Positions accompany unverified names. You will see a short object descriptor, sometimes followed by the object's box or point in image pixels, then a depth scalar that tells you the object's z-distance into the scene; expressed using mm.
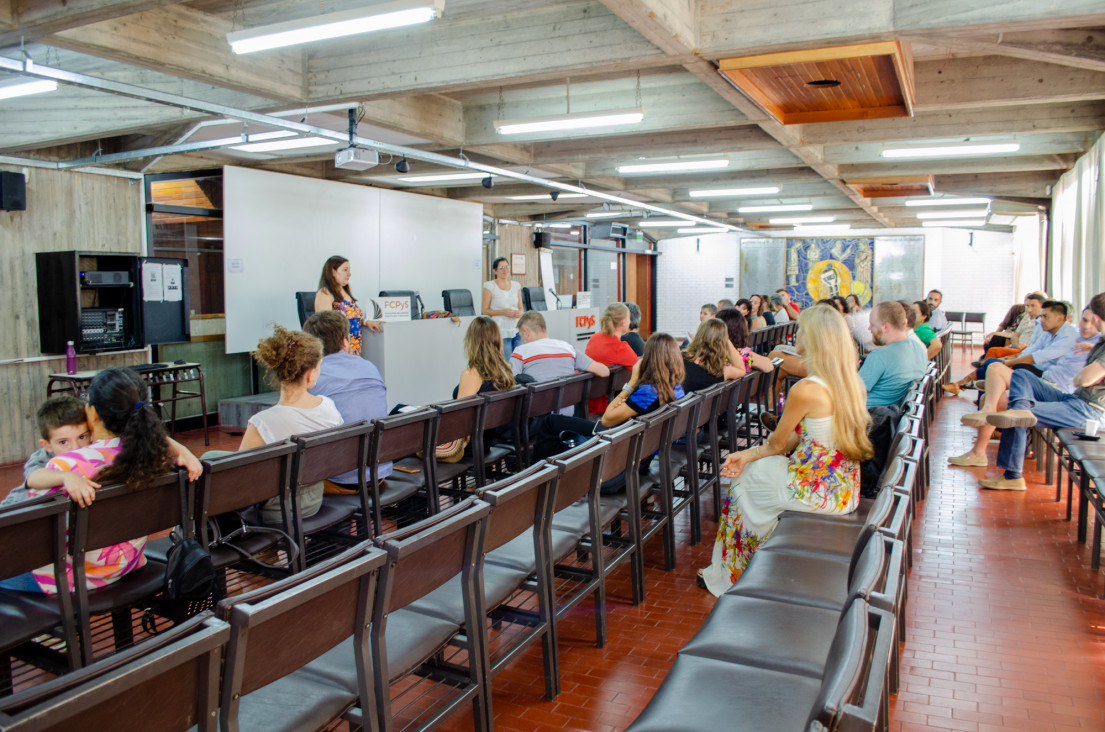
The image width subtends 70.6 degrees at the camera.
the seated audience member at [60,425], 2643
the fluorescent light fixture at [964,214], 15039
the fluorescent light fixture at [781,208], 14767
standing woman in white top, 10023
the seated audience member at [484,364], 4484
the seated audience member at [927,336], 7730
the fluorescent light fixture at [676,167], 9000
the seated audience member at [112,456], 2391
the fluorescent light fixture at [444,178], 10039
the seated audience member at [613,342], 5938
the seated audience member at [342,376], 3971
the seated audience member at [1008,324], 9164
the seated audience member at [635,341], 6641
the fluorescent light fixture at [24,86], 5133
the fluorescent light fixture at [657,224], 16884
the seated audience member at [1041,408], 4922
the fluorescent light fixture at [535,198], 12243
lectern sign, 7895
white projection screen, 8328
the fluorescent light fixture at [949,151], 7796
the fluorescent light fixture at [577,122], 6160
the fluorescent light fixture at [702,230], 20359
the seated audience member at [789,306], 12419
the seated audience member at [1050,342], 6078
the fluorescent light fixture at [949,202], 13330
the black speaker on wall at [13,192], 6541
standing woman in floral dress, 6449
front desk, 7727
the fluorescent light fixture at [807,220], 16900
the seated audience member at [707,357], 4605
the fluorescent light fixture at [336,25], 3848
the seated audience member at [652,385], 3998
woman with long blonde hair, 3383
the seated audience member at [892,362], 4934
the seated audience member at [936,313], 12539
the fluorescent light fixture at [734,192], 11469
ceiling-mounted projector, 6586
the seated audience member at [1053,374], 5441
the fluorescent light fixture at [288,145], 7348
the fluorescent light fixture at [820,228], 20156
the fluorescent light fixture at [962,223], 17481
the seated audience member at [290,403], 3242
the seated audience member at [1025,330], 7695
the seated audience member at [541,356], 5551
